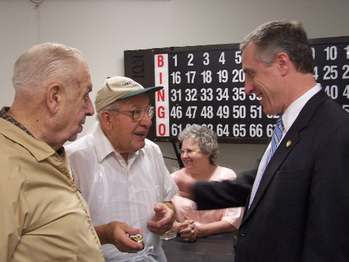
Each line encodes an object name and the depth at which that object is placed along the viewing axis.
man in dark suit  0.92
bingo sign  2.71
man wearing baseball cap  1.48
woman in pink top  2.33
